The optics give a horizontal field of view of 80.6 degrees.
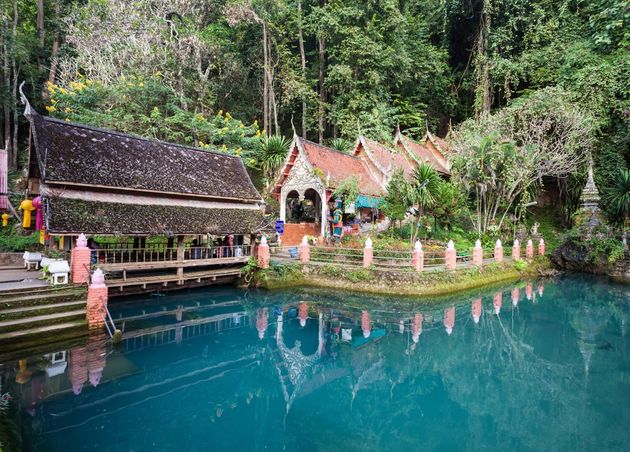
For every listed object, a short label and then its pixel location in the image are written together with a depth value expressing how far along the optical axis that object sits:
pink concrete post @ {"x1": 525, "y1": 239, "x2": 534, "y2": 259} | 18.83
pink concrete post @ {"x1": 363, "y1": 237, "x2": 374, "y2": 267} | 13.53
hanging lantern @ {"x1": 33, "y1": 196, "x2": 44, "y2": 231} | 10.40
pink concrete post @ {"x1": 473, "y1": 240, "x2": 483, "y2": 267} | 15.14
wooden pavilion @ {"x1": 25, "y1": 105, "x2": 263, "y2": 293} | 10.14
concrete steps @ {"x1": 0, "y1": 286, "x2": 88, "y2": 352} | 7.38
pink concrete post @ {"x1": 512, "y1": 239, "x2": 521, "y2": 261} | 18.00
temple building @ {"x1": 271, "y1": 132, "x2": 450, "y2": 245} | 17.56
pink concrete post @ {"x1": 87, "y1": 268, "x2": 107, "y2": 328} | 8.43
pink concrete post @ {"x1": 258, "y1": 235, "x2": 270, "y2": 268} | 13.69
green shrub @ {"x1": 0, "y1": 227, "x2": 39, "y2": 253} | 15.17
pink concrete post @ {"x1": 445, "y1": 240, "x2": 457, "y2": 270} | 14.05
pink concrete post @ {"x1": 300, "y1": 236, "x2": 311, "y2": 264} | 14.27
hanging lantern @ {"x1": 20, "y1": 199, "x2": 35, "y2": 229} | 10.95
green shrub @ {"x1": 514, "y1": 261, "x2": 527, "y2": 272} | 17.58
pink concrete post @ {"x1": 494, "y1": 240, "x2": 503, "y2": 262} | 16.73
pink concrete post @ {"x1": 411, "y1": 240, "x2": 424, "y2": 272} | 13.05
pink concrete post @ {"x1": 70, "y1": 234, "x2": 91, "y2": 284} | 8.89
